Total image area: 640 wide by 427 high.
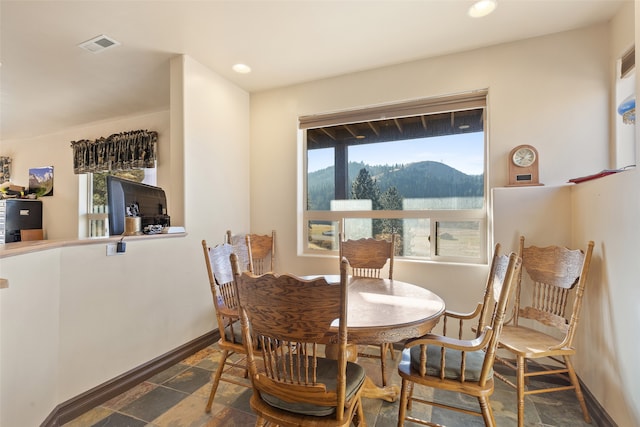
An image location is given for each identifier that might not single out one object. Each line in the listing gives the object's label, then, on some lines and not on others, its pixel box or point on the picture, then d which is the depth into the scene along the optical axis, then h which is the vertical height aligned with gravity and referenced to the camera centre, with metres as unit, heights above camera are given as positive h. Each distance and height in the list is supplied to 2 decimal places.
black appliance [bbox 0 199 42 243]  4.27 -0.05
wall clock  2.31 +0.37
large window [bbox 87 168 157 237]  4.36 +0.20
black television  2.12 +0.07
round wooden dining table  1.26 -0.51
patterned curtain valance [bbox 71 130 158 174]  4.13 +0.89
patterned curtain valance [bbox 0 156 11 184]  5.47 +0.82
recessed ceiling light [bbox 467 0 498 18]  1.98 +1.42
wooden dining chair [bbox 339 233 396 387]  2.51 -0.38
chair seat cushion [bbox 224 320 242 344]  1.80 -0.78
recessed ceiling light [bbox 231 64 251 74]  2.83 +1.42
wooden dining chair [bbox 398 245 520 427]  1.30 -0.76
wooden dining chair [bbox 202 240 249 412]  1.80 -0.61
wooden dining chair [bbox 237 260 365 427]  1.02 -0.47
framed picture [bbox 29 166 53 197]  4.89 +0.54
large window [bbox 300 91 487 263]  2.67 +0.35
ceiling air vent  2.37 +1.41
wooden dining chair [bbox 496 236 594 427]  1.72 -0.69
